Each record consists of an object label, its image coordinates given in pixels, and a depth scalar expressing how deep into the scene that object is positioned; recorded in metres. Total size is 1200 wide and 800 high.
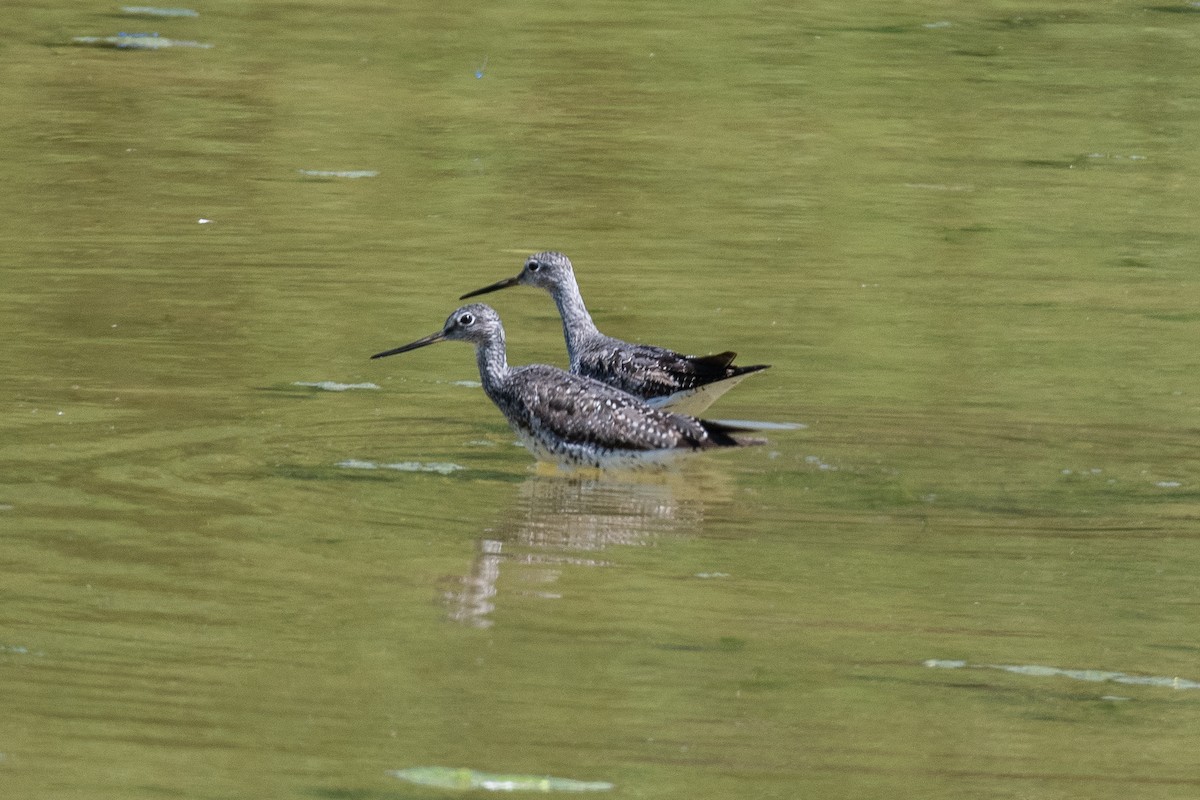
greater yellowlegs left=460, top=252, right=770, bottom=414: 19.50
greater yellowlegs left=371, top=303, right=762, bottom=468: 18.62
